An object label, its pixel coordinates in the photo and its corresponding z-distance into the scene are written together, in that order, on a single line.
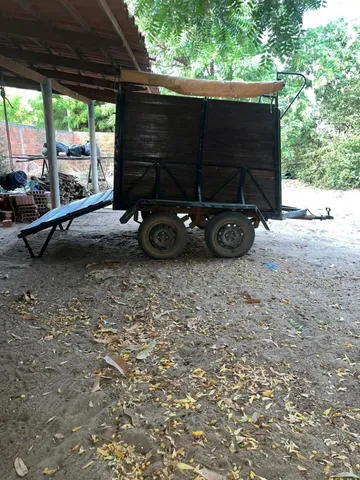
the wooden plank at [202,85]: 5.48
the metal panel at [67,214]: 5.89
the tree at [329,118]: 15.16
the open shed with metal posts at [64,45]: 4.31
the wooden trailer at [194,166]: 5.84
